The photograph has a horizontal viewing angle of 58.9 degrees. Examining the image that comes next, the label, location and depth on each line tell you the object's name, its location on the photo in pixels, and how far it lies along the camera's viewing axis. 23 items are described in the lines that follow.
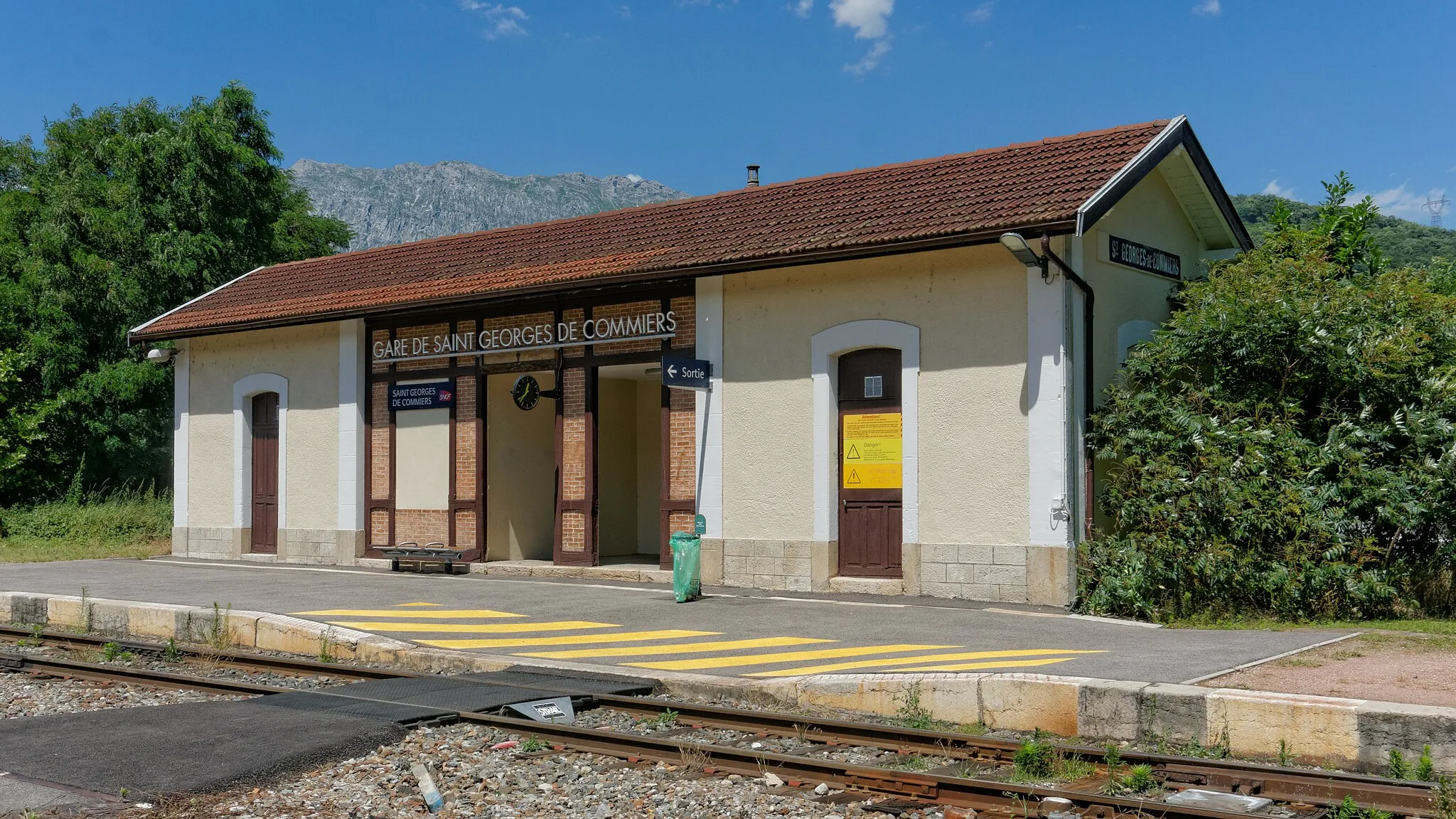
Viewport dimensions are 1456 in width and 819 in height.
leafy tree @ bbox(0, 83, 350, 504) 29.70
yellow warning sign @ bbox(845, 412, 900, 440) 15.21
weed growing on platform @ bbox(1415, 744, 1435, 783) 6.34
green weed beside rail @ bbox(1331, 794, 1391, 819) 5.57
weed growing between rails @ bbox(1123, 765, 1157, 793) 6.26
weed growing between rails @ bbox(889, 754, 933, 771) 6.85
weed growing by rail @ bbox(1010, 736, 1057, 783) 6.56
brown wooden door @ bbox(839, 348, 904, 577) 15.20
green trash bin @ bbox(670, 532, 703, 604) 14.52
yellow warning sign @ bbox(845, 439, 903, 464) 15.21
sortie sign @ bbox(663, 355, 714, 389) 15.58
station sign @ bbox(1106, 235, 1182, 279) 14.95
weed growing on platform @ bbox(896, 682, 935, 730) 8.16
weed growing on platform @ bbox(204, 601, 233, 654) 12.37
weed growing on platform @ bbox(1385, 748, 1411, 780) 6.41
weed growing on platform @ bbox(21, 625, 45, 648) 12.79
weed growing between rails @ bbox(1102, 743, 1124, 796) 6.27
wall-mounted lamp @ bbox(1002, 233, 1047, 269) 13.11
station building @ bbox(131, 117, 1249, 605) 14.05
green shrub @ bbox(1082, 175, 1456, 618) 12.50
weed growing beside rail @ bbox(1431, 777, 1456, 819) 5.46
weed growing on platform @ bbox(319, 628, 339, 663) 11.52
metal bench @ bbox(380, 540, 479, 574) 18.95
